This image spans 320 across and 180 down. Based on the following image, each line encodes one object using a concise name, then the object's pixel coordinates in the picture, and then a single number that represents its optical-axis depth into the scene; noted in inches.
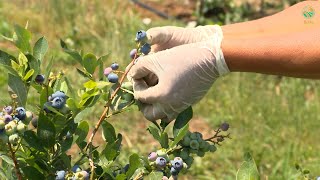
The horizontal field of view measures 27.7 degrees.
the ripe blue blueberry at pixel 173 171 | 56.7
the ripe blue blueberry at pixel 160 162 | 56.2
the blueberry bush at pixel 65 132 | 53.3
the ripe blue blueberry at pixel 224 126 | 65.1
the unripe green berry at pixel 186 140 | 60.6
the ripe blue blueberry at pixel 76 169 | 54.2
